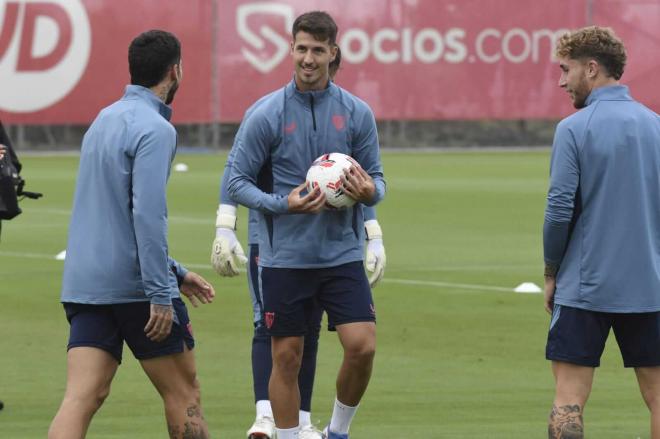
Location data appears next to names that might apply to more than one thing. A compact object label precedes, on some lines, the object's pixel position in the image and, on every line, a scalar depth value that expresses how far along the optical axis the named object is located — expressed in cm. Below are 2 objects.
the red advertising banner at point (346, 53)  6725
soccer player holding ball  1711
